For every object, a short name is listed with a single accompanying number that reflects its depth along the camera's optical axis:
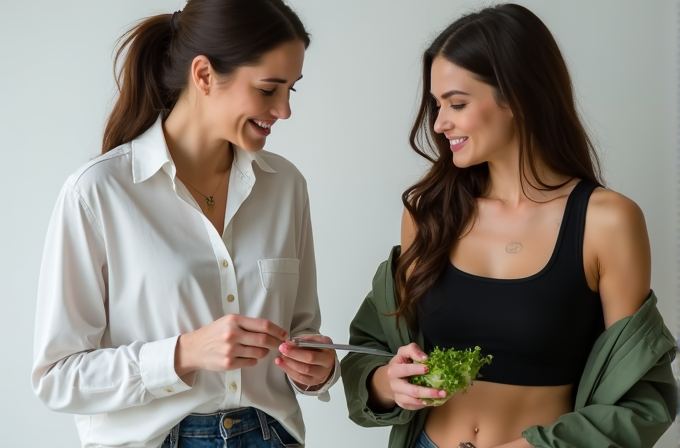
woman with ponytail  1.70
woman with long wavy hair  1.96
